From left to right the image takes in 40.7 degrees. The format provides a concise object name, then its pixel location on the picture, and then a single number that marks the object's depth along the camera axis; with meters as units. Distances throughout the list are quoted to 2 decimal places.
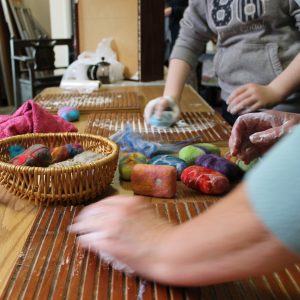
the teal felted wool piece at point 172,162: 0.79
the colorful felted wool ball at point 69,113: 1.23
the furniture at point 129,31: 1.97
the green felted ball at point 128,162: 0.79
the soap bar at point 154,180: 0.70
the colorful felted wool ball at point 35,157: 0.68
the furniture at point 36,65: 2.44
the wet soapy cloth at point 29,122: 0.93
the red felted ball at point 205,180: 0.71
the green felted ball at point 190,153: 0.83
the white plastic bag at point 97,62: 1.92
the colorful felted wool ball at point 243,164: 0.79
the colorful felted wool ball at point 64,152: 0.74
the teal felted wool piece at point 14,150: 0.78
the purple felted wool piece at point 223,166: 0.76
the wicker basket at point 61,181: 0.64
